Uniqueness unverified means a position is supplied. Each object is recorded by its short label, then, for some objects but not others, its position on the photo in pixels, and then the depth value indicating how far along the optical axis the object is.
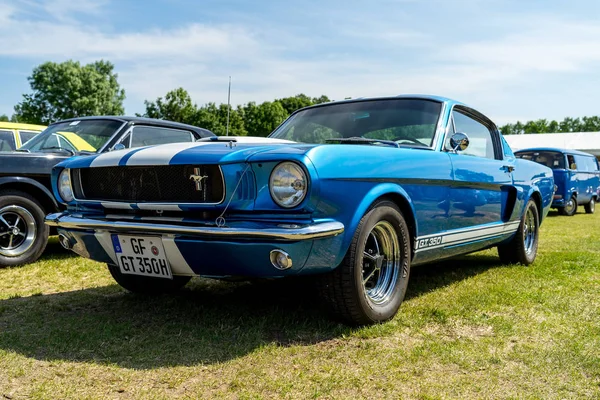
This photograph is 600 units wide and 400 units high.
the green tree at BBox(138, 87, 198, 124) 41.12
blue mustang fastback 2.68
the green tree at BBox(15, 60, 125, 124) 51.94
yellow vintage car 8.02
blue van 13.99
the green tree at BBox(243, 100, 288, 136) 47.66
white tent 34.78
